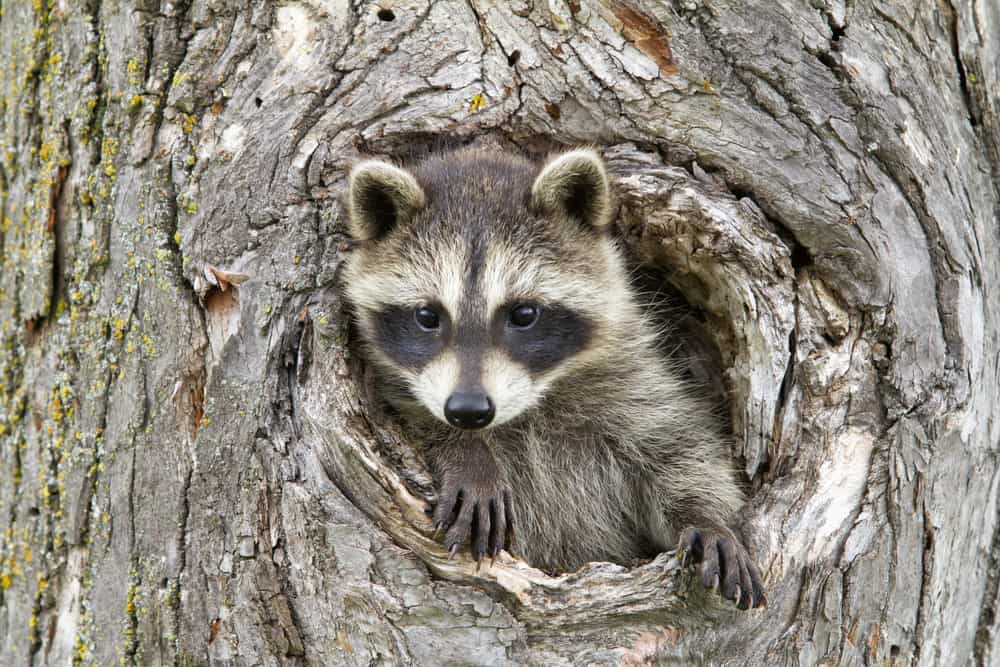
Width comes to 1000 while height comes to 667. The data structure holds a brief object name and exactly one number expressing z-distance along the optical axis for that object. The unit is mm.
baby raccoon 5508
